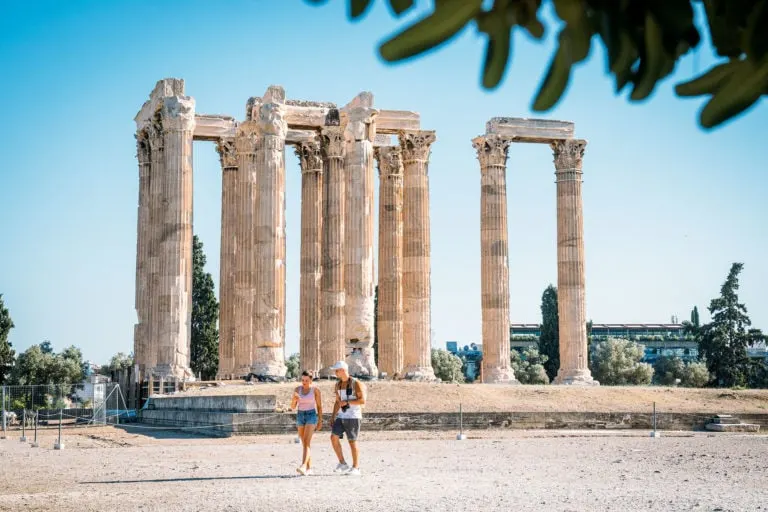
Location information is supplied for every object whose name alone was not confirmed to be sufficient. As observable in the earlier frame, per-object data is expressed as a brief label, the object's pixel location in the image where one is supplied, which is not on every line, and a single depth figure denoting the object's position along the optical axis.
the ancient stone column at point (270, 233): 42.06
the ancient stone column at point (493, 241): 47.72
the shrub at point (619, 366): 80.50
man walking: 17.39
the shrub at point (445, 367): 82.81
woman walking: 17.86
